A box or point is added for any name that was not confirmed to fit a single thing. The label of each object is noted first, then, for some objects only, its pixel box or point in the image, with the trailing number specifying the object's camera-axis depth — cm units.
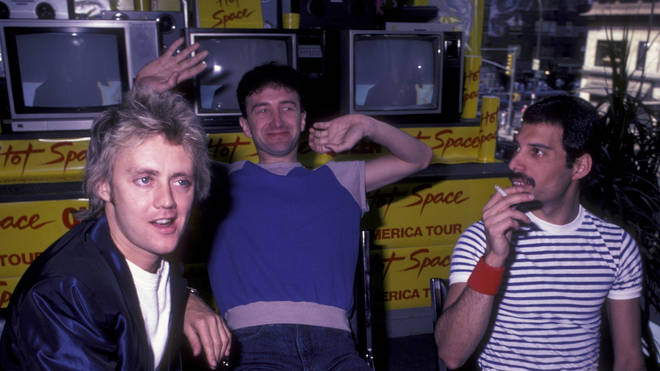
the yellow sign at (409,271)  289
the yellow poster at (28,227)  228
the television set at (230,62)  258
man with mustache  151
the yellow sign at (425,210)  276
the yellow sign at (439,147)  277
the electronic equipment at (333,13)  280
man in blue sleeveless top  172
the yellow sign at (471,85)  301
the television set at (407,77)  276
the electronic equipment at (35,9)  247
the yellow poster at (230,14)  269
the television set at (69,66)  234
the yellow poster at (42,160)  238
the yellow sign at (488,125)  281
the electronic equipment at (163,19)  253
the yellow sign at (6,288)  239
